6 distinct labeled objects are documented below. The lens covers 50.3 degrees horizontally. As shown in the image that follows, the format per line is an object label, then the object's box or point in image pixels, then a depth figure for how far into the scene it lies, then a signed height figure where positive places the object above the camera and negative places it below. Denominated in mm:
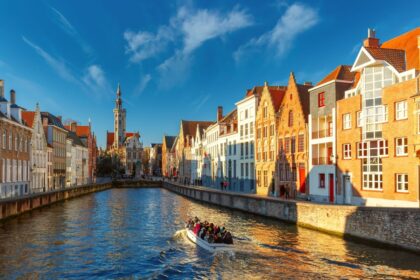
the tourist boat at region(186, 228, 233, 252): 26947 -5174
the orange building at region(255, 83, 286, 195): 55375 +3161
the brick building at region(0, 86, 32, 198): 49812 +1208
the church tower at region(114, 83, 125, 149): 194712 +17137
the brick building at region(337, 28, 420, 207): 31906 +2626
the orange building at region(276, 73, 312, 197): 47969 +2282
